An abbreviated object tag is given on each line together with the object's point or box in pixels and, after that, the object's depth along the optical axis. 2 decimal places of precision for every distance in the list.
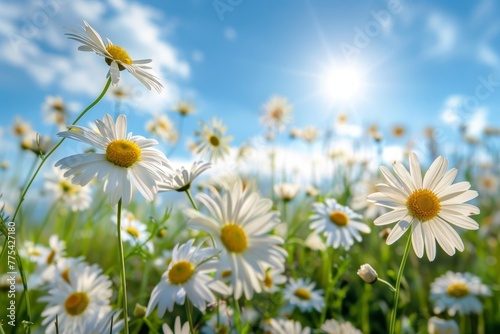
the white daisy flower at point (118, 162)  0.13
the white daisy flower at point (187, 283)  0.13
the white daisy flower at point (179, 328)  0.14
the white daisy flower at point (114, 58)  0.15
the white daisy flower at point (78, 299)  0.19
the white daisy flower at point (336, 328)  0.23
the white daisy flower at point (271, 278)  0.22
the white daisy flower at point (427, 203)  0.14
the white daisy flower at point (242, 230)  0.12
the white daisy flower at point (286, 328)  0.21
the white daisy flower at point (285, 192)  0.35
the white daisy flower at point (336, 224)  0.24
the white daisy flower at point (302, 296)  0.27
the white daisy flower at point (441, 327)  0.27
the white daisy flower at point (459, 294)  0.34
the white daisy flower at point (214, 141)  0.33
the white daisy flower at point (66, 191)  0.35
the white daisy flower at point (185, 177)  0.16
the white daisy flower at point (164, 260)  0.30
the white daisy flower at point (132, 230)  0.26
